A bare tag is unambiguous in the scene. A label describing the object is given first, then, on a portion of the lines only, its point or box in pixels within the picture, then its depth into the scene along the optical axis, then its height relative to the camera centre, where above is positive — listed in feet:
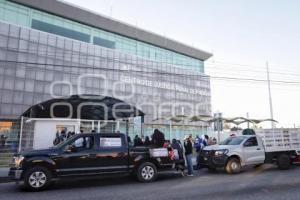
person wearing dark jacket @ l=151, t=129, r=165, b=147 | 38.51 +0.41
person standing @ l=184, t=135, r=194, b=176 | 40.88 -1.64
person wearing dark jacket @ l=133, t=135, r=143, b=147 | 55.29 -0.01
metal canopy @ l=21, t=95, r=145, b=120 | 78.48 +10.44
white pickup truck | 42.24 -1.54
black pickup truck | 30.01 -2.34
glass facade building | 151.94 +49.59
